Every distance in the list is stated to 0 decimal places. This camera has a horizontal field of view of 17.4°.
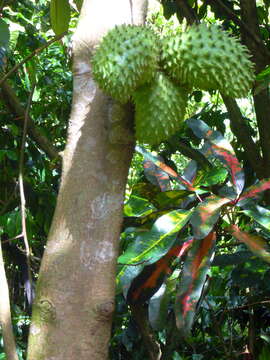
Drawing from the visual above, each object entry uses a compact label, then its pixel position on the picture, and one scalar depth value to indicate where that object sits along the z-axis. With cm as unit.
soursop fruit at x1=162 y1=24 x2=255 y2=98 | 200
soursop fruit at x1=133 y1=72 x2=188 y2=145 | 194
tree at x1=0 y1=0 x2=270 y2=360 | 181
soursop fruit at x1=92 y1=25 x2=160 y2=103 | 189
